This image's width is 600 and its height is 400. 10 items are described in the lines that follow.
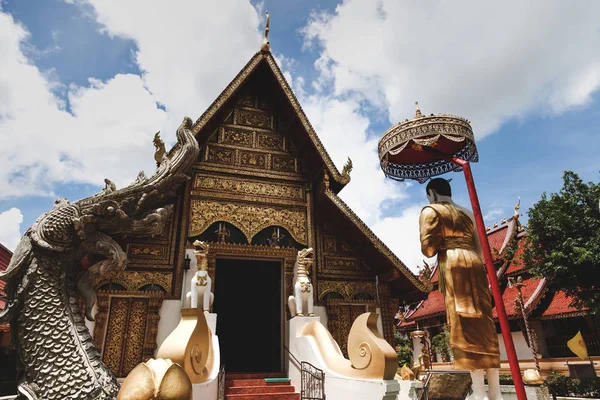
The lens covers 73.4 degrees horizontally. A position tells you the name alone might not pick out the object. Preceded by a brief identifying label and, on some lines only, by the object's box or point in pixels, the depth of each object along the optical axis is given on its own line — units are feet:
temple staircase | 16.25
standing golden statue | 8.20
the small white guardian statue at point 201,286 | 17.25
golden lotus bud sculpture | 6.53
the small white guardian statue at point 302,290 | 18.52
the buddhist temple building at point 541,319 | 36.09
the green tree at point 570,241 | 29.76
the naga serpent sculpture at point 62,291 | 11.25
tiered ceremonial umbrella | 7.32
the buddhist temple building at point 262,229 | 18.43
